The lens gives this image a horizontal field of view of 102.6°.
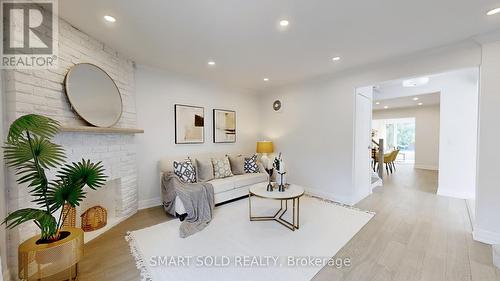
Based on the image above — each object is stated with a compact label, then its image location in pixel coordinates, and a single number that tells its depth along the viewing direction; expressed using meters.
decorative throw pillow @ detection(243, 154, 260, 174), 4.28
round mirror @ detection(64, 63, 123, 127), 2.28
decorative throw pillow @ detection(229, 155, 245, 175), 4.20
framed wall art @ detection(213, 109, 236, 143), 4.49
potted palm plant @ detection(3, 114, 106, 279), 1.45
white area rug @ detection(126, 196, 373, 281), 1.86
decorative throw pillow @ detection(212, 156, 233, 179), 3.85
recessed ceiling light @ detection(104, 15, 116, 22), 2.02
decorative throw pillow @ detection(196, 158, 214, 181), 3.65
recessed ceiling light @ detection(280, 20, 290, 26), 2.09
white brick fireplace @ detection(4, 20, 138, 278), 1.75
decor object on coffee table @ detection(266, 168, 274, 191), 2.92
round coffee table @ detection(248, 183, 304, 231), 2.66
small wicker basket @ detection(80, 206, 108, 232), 2.63
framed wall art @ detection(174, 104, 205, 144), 3.88
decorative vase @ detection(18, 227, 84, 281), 1.46
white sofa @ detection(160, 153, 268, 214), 3.50
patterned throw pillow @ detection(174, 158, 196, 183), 3.34
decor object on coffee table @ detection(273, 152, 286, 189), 2.92
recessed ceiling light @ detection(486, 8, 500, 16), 1.94
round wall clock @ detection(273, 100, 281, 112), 4.90
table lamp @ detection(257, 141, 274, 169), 4.83
